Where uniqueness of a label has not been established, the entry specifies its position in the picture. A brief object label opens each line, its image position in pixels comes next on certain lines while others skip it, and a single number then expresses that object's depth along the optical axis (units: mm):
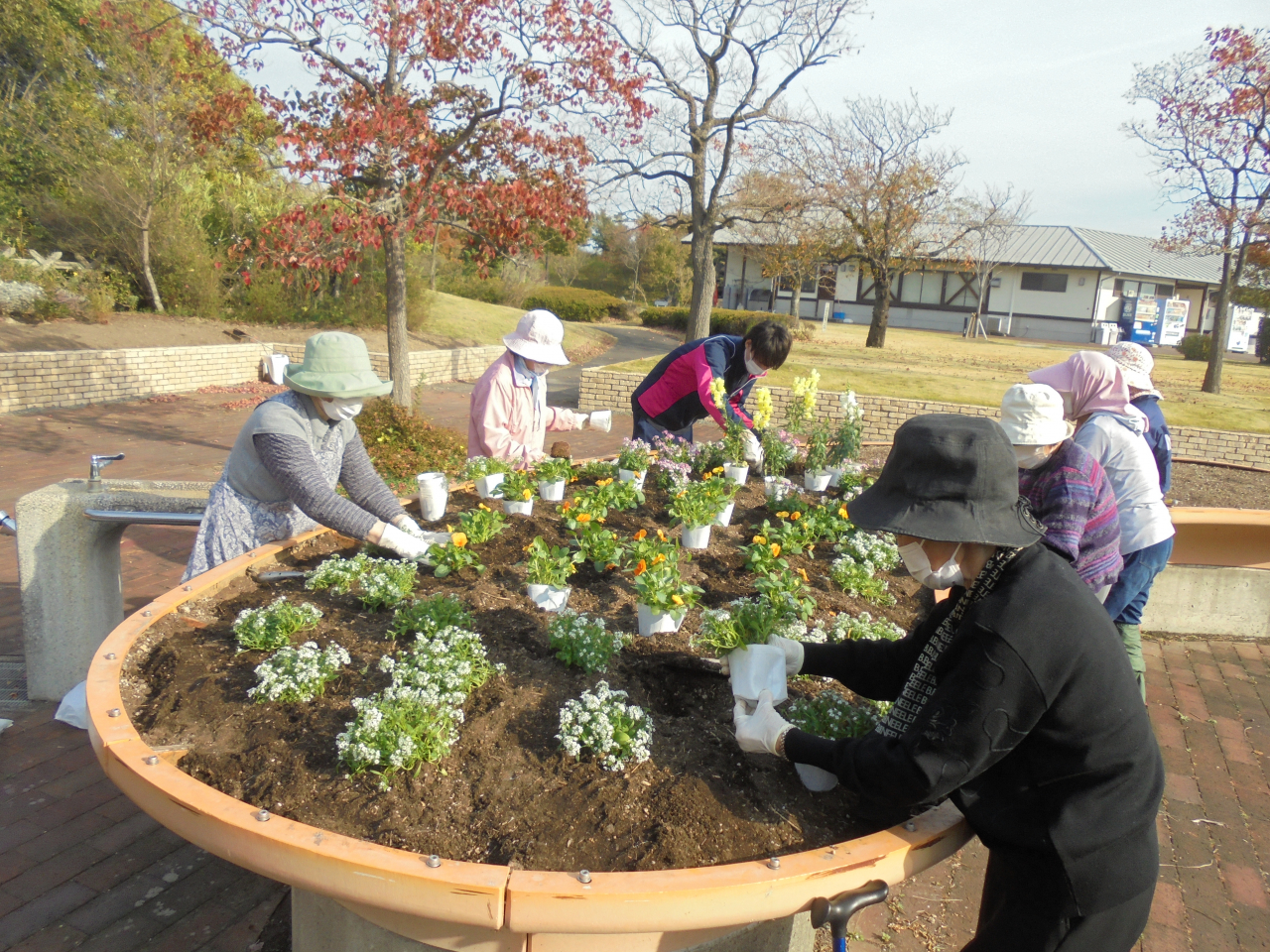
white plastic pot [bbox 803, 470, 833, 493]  4930
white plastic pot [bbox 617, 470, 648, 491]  4352
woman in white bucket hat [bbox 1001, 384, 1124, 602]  2777
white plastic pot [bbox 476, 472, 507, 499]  4051
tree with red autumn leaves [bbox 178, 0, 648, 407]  6977
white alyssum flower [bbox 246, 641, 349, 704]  2295
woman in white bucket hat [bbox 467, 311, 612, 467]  4227
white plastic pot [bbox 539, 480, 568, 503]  4260
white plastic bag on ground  3201
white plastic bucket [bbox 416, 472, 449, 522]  3717
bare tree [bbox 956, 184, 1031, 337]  23469
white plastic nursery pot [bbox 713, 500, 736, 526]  4148
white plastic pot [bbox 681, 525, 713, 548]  3807
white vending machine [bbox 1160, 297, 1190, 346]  32438
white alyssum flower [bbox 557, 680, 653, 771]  2125
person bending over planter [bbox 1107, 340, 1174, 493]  3965
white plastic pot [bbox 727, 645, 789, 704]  2240
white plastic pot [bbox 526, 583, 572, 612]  3016
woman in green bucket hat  2943
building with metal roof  34781
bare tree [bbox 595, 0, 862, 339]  13484
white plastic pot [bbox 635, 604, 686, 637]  2824
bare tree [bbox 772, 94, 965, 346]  19484
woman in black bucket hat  1559
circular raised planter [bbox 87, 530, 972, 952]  1601
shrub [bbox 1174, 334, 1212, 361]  27031
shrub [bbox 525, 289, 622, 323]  29891
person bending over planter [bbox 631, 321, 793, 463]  4926
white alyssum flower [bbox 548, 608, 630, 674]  2547
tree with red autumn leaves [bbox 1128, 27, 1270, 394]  11695
